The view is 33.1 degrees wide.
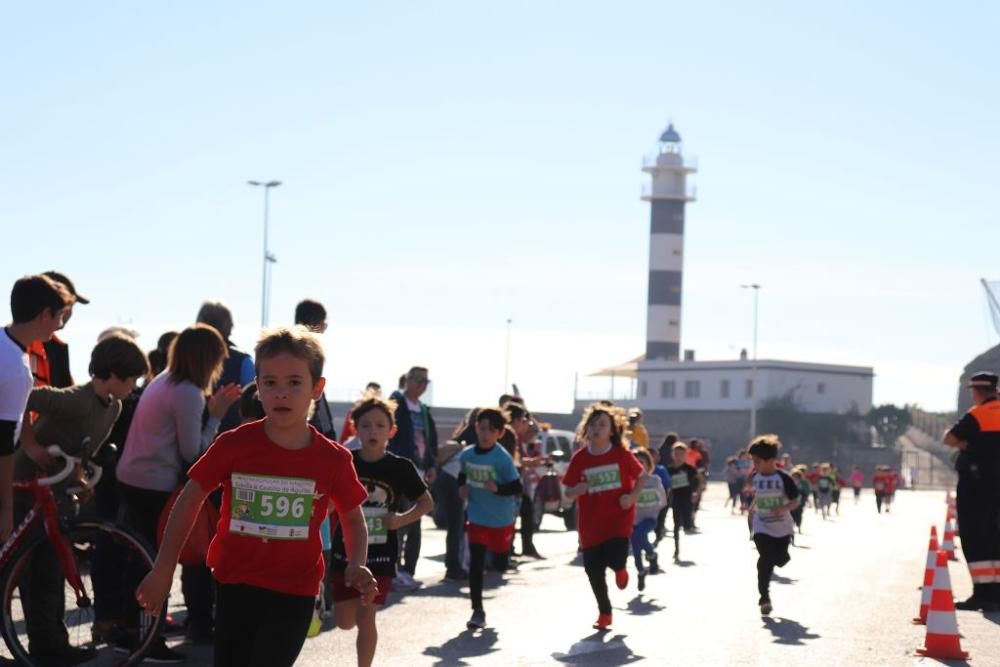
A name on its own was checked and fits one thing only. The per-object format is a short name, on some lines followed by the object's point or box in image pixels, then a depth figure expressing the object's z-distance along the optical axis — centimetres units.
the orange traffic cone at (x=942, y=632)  1078
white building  11456
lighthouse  11481
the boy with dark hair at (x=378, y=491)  855
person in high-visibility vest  1481
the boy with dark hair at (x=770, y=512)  1374
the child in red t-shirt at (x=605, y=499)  1216
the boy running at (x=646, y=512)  1608
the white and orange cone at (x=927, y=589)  1238
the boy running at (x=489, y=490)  1205
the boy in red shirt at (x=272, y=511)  563
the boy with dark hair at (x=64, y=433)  820
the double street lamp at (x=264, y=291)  6644
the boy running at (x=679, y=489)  2100
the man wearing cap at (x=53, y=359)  893
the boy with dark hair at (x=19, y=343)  754
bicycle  797
